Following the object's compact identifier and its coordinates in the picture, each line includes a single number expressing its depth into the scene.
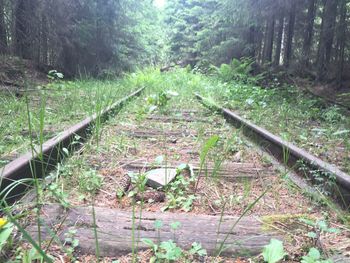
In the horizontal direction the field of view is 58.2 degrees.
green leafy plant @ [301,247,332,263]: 1.11
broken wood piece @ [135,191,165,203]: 1.74
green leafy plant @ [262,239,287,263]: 1.12
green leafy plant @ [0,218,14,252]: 1.09
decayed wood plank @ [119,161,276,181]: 2.17
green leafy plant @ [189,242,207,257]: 1.18
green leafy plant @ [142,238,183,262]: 1.13
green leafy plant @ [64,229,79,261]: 1.16
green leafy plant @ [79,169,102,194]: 1.80
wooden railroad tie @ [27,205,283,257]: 1.24
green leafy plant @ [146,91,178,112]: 5.17
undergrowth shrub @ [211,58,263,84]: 11.27
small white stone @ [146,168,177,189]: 1.86
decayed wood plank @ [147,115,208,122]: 4.19
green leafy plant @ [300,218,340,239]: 1.28
